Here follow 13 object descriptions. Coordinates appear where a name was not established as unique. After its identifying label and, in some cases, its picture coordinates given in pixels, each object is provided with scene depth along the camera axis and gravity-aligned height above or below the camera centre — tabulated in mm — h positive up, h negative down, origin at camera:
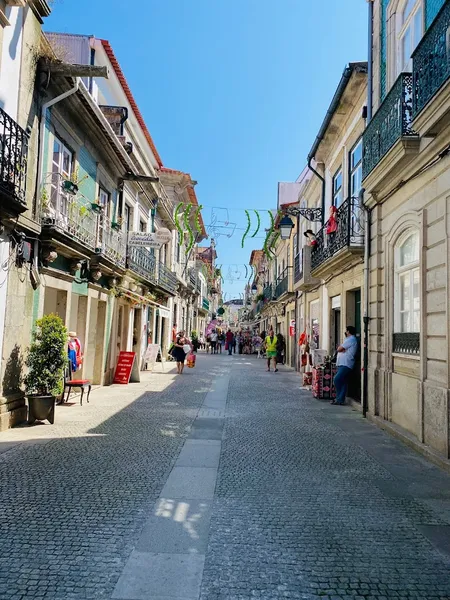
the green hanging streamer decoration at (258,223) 14212 +3690
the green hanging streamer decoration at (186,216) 15031 +3983
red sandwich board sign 12703 -902
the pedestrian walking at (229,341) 30462 -175
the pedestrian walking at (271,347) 17219 -283
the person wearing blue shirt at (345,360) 9594 -373
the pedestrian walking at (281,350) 22722 -496
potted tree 7070 -609
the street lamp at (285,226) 16188 +4067
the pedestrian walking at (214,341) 31484 -221
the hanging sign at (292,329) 19306 +492
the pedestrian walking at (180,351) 15625 -505
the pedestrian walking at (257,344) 30230 -325
